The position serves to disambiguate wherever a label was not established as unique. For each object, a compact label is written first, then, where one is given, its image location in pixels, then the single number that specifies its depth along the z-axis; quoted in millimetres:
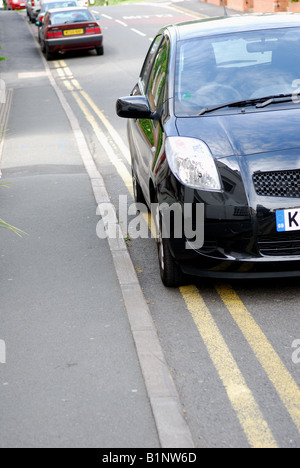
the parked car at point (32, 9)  43419
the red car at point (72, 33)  27422
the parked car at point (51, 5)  31766
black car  5406
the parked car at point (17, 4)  63844
